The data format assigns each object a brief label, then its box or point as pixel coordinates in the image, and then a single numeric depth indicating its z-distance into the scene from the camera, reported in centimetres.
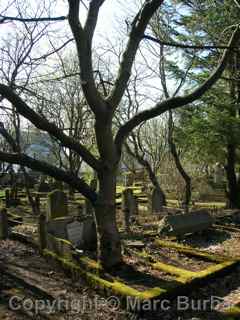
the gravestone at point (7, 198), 1456
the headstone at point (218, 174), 1859
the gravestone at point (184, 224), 739
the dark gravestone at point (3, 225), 763
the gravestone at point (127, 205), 854
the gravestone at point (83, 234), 646
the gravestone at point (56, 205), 896
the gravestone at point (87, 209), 1068
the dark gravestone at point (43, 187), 1839
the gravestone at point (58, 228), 646
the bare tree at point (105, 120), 507
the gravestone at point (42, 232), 615
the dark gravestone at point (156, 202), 1159
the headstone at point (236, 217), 932
